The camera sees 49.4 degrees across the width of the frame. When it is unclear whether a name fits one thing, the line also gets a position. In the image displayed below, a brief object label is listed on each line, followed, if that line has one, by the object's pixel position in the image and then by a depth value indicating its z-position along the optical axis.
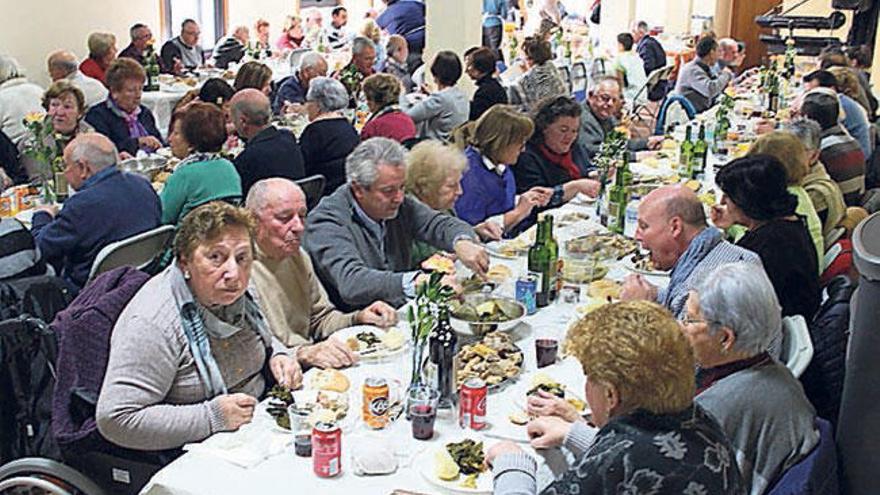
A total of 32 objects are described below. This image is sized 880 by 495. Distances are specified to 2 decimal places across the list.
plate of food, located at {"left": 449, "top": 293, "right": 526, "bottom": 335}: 2.86
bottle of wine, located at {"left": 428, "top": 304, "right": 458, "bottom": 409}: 2.36
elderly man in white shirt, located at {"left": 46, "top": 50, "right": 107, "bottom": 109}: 6.59
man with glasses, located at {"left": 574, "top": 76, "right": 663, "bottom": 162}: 5.83
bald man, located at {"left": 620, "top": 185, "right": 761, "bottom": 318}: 2.96
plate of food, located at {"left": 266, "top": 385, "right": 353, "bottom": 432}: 2.25
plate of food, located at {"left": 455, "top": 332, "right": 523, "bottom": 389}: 2.54
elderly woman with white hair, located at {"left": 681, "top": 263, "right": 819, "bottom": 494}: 2.10
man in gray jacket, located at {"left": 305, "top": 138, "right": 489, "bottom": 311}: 3.22
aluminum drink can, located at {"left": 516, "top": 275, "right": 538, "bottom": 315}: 3.12
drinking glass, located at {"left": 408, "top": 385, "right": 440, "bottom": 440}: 2.22
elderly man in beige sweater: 2.94
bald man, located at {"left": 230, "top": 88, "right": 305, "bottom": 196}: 4.66
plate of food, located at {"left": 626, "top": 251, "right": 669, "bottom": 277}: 3.57
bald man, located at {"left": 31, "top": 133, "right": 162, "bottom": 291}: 3.76
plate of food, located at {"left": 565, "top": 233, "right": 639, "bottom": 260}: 3.79
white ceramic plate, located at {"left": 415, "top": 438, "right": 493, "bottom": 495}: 2.01
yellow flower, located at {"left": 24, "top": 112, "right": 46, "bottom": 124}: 4.51
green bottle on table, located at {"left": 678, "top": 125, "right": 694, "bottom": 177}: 5.39
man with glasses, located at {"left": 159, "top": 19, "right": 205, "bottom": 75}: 9.29
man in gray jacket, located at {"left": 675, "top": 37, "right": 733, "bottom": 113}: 8.73
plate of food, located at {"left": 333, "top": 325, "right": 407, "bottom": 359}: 2.72
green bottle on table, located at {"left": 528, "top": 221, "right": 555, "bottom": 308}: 3.22
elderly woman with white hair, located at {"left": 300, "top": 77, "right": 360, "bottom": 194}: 5.12
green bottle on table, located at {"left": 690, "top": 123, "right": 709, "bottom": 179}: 5.36
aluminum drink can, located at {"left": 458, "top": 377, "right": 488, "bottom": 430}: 2.29
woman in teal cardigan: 4.10
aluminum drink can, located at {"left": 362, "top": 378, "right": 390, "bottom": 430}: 2.27
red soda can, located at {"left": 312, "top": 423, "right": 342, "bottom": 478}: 2.03
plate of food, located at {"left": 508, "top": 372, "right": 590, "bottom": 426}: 2.35
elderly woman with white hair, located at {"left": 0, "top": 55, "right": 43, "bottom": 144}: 5.80
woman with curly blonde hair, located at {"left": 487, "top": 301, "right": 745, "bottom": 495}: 1.68
